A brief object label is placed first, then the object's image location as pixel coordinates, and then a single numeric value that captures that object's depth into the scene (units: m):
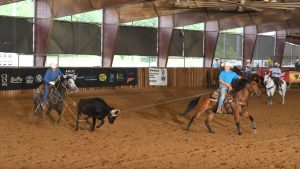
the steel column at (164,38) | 38.06
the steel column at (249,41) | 44.22
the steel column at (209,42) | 41.31
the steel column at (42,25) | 30.53
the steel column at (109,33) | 34.50
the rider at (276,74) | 23.95
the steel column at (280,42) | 46.41
